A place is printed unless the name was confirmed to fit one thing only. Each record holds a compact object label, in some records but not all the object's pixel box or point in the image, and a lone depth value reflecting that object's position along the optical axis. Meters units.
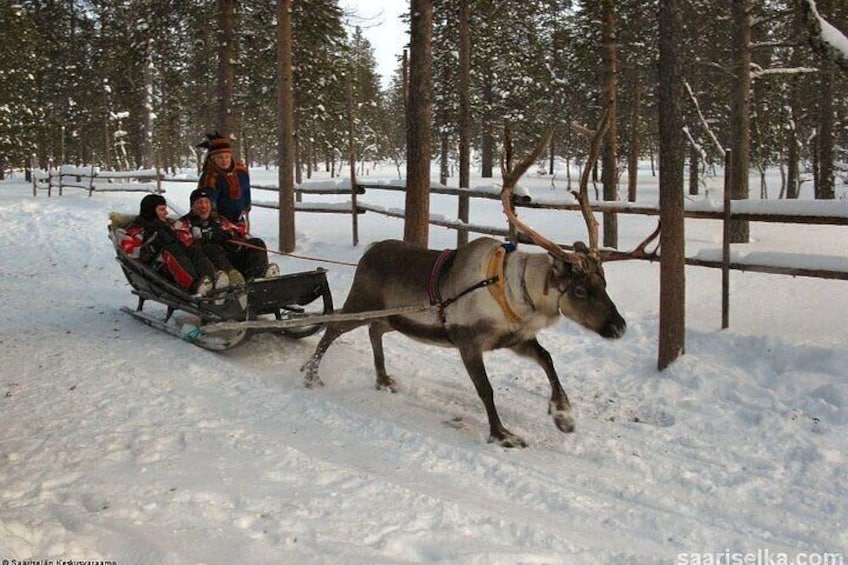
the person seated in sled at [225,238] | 7.16
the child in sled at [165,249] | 6.74
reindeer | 4.48
